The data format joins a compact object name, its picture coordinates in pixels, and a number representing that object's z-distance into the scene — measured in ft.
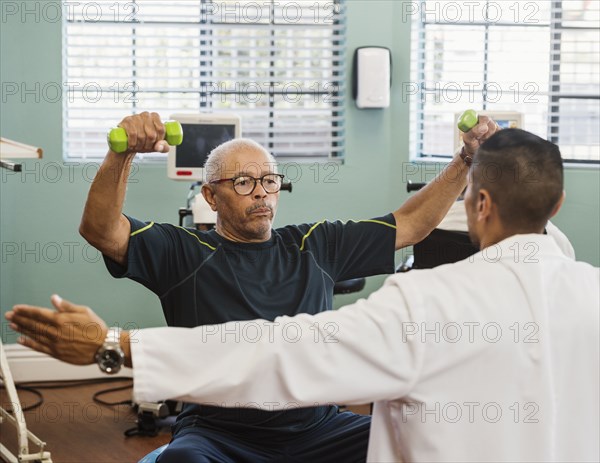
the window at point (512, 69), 14.47
